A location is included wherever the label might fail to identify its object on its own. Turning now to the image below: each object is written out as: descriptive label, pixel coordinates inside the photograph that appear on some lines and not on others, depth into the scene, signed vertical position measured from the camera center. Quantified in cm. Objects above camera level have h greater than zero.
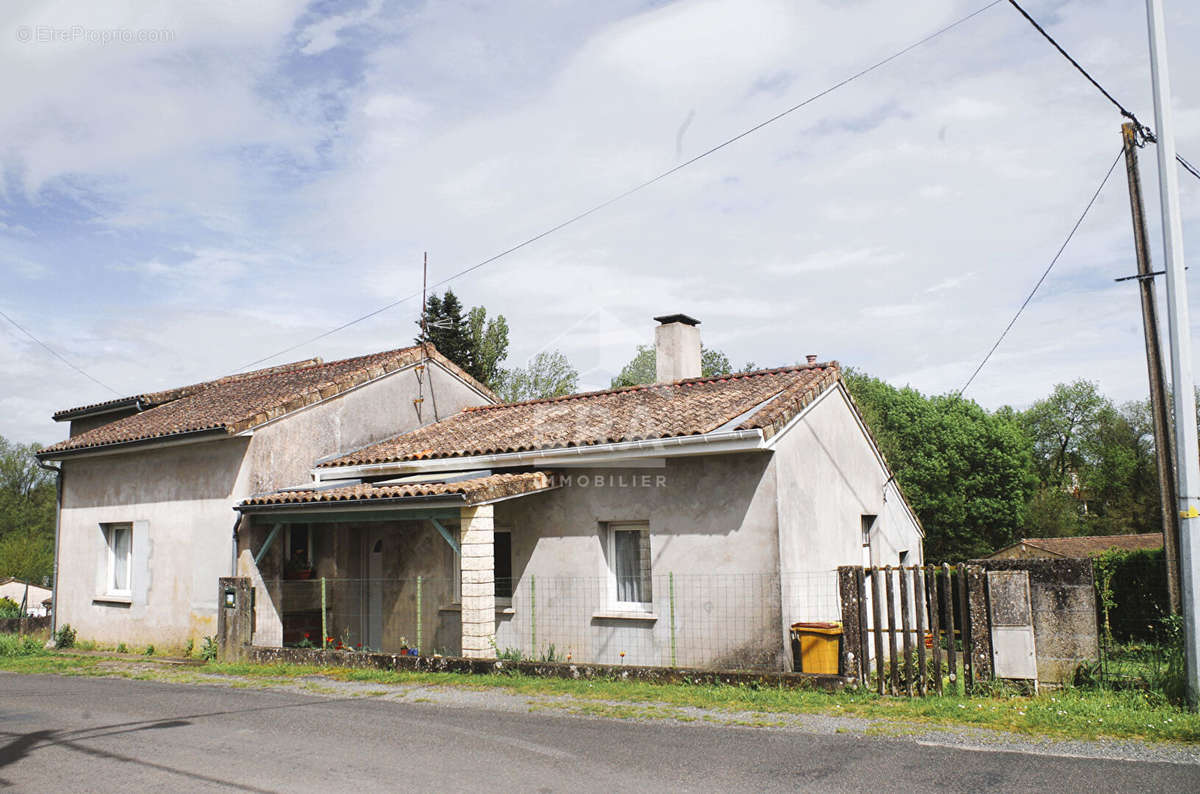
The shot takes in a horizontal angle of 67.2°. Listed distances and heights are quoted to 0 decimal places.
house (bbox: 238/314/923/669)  1186 -15
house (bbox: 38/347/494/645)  1491 +101
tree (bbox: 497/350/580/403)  4550 +709
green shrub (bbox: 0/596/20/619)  2811 -269
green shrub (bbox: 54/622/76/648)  1691 -200
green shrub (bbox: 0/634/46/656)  1600 -209
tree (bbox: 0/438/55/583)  5628 +130
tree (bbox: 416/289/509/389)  3788 +775
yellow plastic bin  1069 -159
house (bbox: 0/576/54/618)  4803 -329
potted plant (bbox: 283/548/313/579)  1527 -72
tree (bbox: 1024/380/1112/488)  5894 +520
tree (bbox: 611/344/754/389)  4833 +842
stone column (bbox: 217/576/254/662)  1365 -139
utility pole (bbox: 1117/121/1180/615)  1481 +251
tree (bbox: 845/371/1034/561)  4497 +183
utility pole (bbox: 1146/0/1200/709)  805 +126
